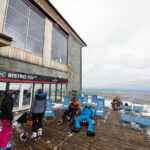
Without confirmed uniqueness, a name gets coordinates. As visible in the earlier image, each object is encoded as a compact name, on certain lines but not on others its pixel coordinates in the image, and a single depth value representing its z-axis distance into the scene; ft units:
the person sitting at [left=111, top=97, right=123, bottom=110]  27.48
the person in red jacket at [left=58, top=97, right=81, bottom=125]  16.47
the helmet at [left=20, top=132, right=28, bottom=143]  10.11
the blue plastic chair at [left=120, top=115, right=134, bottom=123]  15.96
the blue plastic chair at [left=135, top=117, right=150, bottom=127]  14.59
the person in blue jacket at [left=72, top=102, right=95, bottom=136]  12.40
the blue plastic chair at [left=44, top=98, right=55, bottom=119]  17.51
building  20.67
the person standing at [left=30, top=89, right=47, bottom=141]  10.82
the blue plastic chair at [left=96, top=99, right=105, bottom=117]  19.89
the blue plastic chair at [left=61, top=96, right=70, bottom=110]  23.68
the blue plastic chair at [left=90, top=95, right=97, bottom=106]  30.33
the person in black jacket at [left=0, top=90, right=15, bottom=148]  8.55
